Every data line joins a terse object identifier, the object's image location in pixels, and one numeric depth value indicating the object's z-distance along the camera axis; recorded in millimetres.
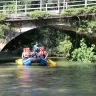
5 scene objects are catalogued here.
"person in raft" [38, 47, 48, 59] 27672
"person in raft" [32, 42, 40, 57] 26627
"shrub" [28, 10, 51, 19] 28672
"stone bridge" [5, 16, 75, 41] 29369
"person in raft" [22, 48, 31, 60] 27672
